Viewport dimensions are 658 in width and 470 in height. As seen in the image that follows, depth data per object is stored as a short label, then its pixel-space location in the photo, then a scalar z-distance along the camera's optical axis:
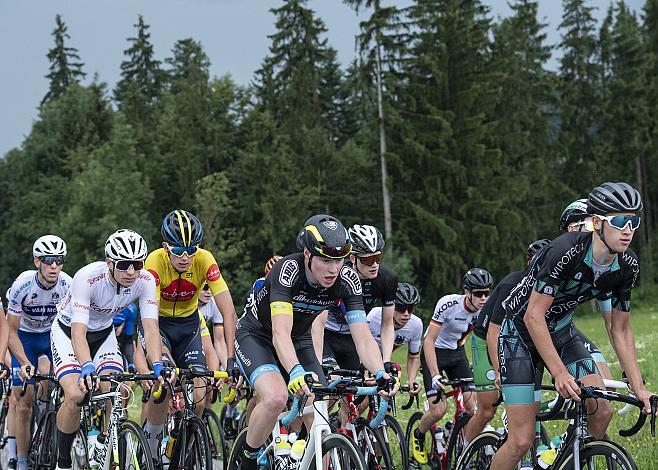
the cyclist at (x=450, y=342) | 17.56
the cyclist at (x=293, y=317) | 11.91
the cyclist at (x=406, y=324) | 18.14
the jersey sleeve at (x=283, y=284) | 12.22
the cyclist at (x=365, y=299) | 15.80
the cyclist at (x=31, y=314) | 18.14
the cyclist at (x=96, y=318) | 14.46
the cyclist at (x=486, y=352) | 13.75
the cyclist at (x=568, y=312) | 10.30
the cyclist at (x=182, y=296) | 16.02
